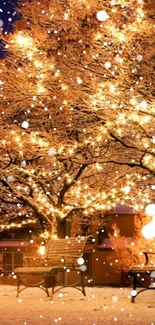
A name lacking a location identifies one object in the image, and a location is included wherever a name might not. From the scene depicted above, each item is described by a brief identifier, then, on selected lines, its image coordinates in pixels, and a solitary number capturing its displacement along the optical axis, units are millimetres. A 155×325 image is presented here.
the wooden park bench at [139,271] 10148
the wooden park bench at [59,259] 11070
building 31891
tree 10727
